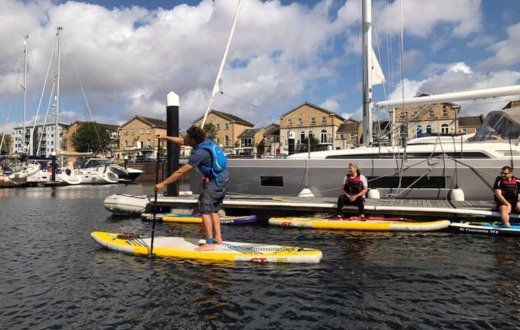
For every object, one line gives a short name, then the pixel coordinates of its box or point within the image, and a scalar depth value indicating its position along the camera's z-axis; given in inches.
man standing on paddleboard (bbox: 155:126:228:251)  307.6
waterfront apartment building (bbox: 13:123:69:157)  5214.1
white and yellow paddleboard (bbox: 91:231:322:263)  308.0
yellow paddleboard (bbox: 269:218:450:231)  436.1
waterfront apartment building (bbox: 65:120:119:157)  3981.3
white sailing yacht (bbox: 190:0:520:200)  538.0
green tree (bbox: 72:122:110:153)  3811.5
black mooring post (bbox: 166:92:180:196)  618.8
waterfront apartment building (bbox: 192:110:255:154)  3673.7
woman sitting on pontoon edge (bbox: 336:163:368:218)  466.0
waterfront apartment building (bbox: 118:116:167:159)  3843.5
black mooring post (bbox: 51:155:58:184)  1718.1
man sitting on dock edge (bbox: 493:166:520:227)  417.1
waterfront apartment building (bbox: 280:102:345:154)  3312.0
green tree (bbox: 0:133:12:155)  5035.9
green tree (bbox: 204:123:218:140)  3528.5
